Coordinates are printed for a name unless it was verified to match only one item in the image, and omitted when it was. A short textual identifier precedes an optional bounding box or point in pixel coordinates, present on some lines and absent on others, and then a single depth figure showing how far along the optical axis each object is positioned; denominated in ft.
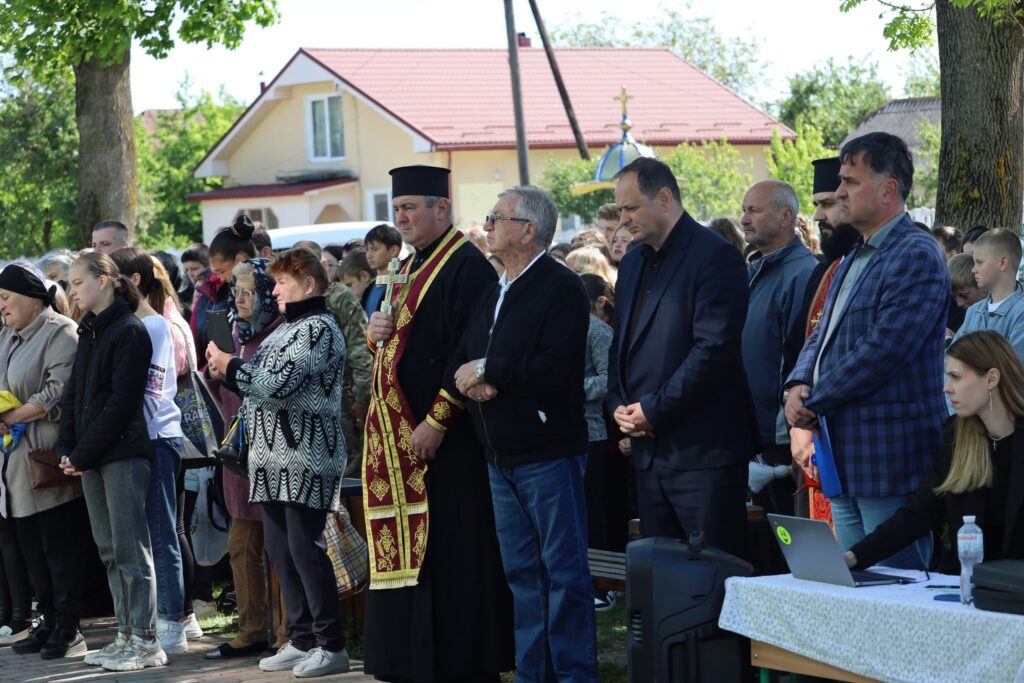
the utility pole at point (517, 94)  86.63
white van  68.28
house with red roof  128.57
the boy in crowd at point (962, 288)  29.71
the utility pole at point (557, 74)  97.14
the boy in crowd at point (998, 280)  25.63
